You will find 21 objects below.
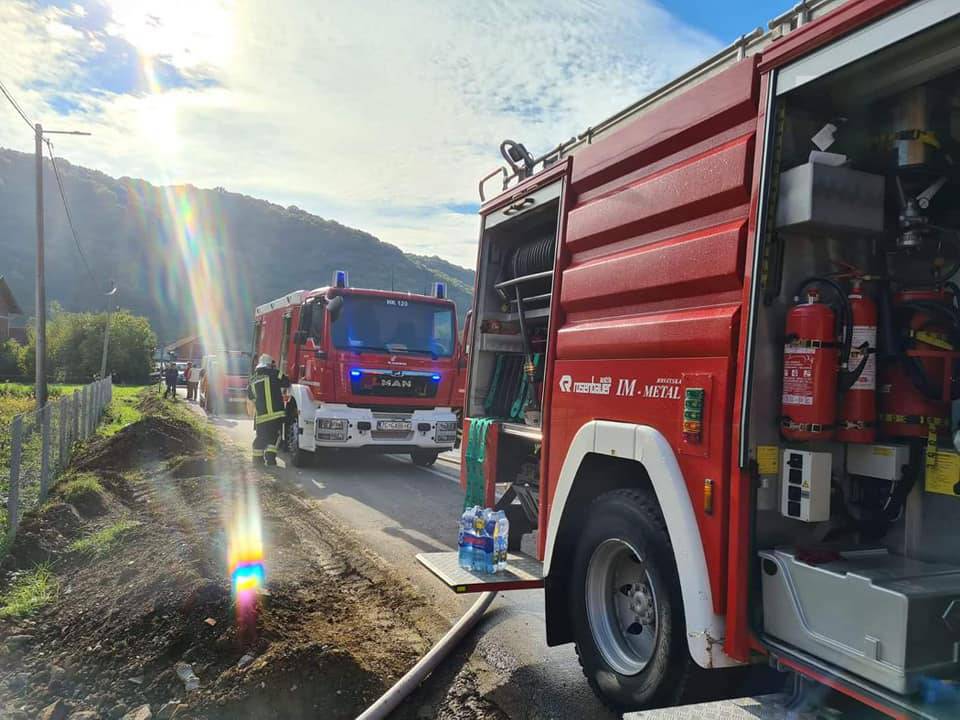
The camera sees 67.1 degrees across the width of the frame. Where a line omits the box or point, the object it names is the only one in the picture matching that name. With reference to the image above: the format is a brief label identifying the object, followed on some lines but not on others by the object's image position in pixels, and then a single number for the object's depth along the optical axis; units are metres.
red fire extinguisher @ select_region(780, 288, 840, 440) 2.62
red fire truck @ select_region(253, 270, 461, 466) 10.95
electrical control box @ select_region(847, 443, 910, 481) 2.64
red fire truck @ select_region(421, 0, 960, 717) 2.43
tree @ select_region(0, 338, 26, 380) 42.75
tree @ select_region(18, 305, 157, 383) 45.03
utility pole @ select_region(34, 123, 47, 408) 19.23
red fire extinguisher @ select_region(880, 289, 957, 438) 2.56
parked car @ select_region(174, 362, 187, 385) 45.46
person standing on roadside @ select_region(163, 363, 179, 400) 29.03
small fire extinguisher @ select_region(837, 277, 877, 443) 2.63
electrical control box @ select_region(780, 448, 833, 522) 2.62
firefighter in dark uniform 11.33
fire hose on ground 3.46
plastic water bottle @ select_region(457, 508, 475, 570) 4.32
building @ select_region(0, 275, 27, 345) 54.09
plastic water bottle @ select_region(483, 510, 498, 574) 4.26
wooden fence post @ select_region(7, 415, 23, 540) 6.19
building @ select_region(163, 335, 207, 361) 85.46
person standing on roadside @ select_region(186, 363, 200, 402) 30.10
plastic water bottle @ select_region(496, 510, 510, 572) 4.33
